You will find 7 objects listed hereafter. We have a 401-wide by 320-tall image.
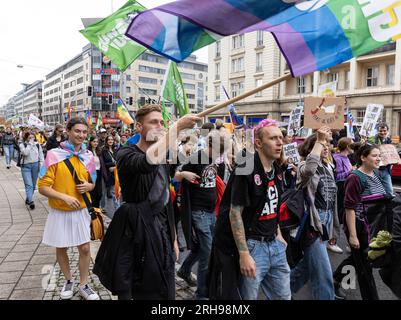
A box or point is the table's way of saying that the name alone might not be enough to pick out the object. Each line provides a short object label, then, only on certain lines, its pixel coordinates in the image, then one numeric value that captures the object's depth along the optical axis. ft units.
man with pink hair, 9.47
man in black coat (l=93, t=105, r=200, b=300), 9.02
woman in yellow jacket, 12.52
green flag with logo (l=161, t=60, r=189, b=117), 21.77
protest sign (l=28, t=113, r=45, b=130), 56.60
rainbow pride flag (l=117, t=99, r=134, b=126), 46.07
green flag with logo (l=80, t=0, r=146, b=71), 19.36
